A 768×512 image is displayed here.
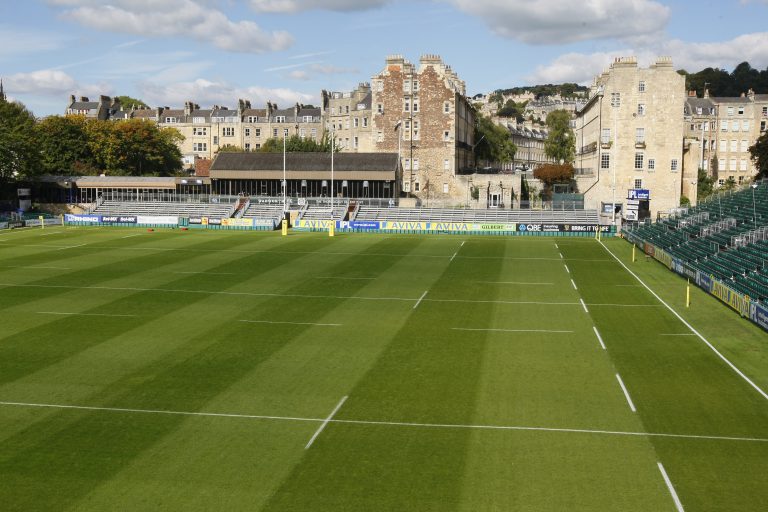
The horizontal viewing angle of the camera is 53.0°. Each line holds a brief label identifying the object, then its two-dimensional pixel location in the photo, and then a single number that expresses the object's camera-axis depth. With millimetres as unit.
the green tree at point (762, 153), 79500
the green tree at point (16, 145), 90375
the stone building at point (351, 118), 114500
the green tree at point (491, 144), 137750
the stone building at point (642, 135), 87312
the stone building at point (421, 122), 101938
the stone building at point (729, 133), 140125
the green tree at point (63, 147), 105688
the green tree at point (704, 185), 115762
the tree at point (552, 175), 102000
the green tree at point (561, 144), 144375
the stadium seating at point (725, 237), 40031
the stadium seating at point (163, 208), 87706
